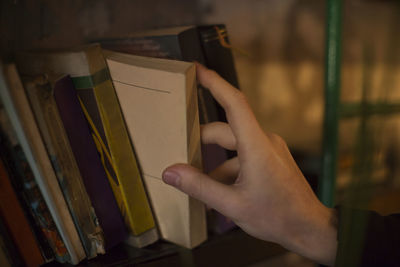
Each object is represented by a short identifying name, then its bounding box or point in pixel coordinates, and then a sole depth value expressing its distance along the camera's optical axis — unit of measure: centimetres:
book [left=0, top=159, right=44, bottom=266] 50
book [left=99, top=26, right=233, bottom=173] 58
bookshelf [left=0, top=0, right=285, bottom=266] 54
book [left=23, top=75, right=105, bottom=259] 49
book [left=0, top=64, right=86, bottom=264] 46
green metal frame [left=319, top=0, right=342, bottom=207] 62
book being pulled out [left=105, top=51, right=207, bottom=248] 52
